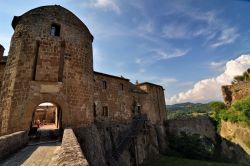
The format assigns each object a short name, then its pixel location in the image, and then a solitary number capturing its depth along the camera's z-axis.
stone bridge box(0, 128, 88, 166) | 3.18
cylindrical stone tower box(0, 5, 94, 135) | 9.56
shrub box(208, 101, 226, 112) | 30.38
